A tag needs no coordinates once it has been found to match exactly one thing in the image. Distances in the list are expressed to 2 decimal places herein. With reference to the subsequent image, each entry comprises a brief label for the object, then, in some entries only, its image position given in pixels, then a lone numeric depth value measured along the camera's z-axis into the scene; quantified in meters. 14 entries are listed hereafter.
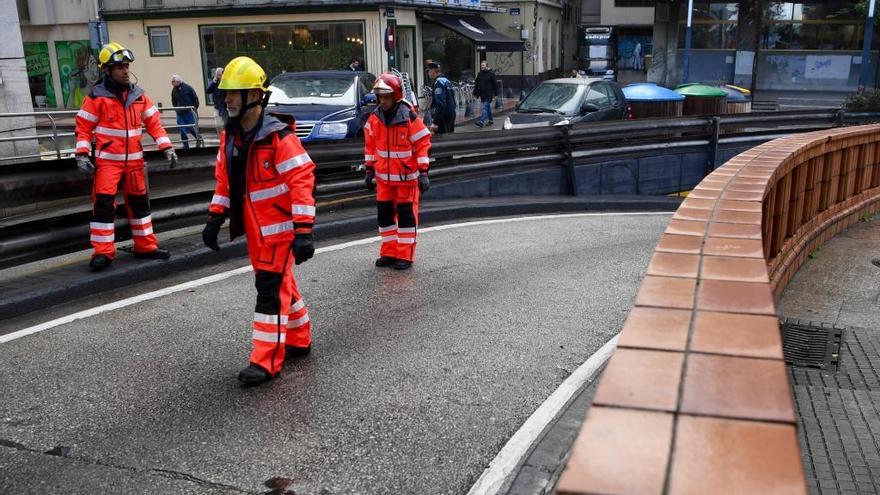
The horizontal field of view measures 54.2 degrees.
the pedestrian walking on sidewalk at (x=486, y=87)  25.97
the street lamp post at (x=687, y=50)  33.03
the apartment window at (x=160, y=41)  30.92
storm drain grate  5.31
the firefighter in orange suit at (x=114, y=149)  7.27
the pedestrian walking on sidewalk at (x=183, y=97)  20.91
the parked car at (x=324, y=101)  14.00
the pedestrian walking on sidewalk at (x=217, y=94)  19.62
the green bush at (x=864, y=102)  21.42
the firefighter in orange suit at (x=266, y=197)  5.02
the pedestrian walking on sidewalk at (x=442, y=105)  14.67
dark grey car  16.02
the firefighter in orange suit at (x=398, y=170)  7.77
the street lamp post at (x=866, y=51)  30.26
